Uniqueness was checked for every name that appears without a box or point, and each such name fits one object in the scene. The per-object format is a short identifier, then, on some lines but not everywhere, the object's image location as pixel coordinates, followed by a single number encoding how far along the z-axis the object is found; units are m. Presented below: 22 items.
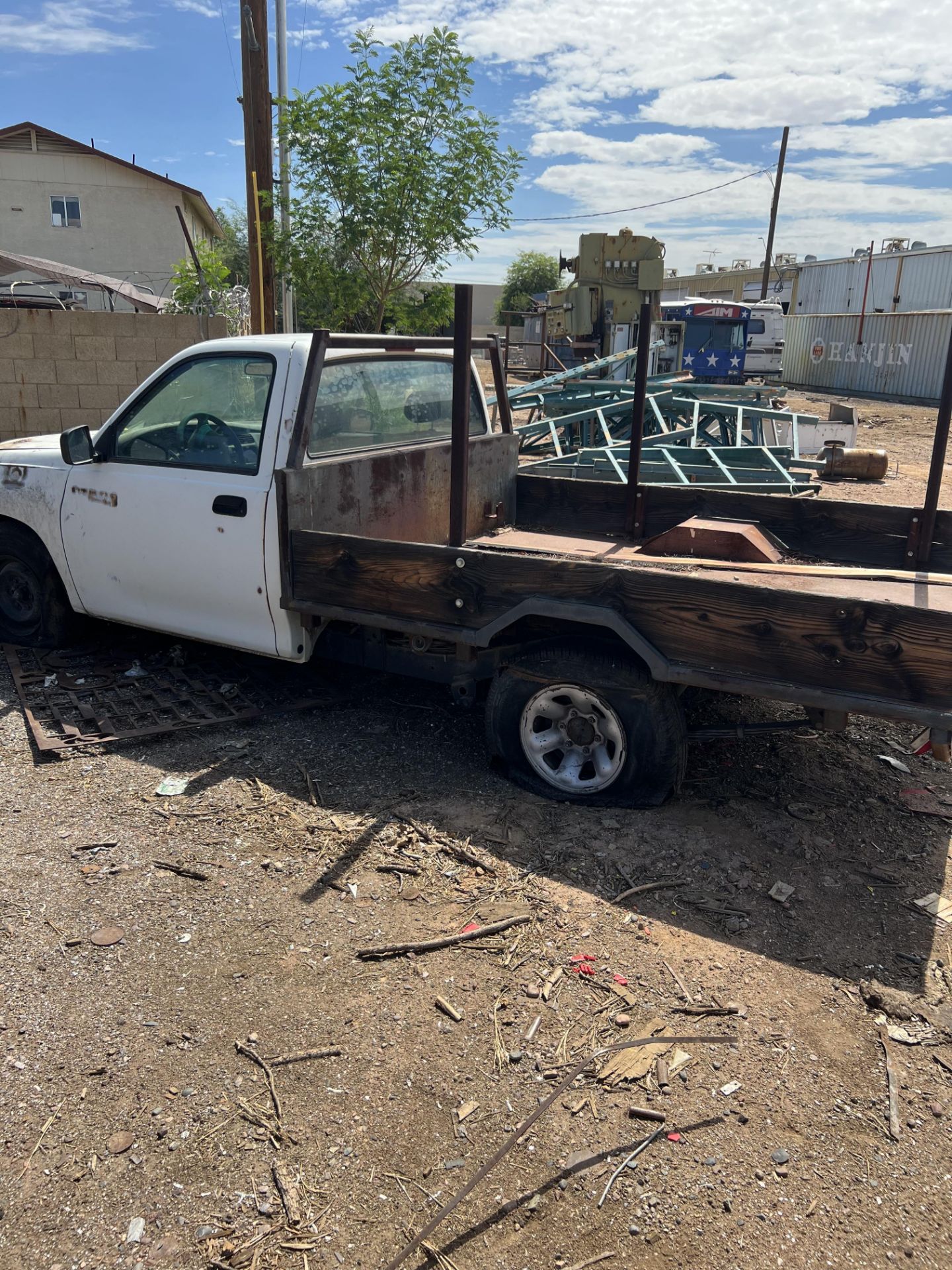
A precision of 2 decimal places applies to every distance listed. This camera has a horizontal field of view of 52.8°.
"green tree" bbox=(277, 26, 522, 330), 9.45
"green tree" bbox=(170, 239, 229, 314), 12.23
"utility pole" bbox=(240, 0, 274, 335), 9.59
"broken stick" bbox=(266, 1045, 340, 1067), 2.61
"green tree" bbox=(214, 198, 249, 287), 42.80
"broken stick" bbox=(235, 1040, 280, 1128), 2.48
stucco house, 33.09
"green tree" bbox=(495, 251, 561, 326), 64.69
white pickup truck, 3.38
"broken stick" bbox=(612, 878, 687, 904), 3.36
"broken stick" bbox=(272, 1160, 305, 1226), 2.16
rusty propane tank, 13.62
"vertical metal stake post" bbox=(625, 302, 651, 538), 4.75
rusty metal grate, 4.61
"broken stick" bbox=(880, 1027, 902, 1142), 2.40
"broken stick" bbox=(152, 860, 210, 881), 3.48
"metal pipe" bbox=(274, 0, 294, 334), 13.62
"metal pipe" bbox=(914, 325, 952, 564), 3.86
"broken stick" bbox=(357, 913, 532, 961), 3.06
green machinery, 18.95
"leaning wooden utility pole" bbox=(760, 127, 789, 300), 39.88
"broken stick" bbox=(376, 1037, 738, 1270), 2.09
